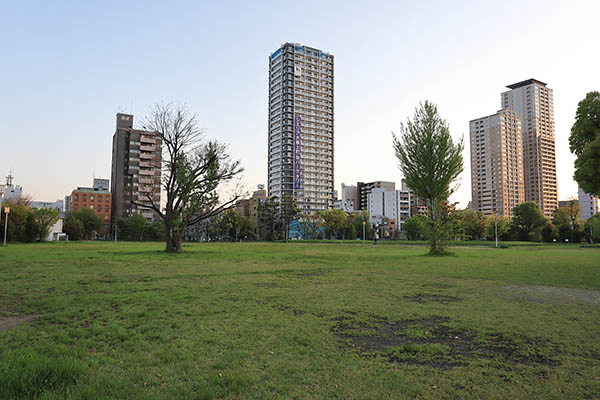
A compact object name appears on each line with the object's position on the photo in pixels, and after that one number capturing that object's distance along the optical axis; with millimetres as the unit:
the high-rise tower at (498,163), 159000
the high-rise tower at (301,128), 129375
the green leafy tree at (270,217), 92675
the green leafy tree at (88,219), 89500
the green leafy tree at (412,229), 99000
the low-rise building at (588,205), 172625
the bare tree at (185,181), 31359
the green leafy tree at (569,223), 76500
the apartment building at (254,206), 129625
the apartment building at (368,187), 186500
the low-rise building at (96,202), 110000
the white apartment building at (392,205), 160625
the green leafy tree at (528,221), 78556
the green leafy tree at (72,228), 73906
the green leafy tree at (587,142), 15195
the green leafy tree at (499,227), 80688
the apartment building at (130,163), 108500
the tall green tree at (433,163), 27984
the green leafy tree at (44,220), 56406
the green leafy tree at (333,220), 99188
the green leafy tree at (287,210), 90188
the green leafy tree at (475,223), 85894
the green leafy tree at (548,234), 77644
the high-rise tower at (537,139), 166700
